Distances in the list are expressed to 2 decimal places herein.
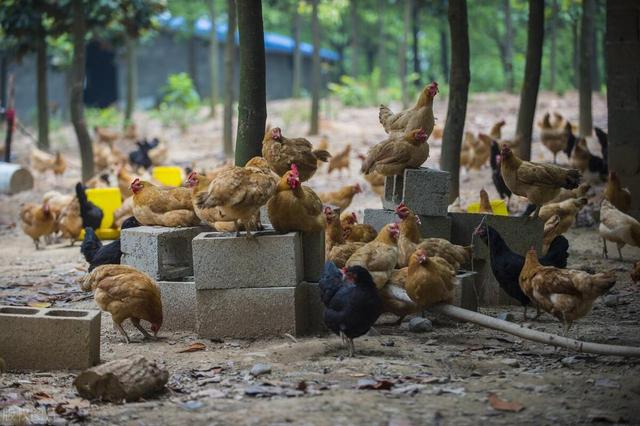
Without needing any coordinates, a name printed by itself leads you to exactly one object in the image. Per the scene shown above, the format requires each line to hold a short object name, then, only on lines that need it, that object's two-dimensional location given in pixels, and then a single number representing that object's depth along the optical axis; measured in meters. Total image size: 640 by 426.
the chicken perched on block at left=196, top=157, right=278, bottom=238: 7.68
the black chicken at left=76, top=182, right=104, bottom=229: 14.10
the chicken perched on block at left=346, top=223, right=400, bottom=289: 8.23
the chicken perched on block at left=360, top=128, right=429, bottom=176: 9.73
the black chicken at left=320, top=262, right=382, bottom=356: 7.33
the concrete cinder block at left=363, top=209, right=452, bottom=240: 9.63
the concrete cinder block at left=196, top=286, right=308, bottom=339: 8.08
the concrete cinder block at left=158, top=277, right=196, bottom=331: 8.62
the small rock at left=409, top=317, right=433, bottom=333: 8.48
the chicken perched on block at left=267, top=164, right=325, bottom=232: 8.10
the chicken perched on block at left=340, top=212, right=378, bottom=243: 9.71
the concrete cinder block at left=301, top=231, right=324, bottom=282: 8.48
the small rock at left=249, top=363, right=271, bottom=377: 6.87
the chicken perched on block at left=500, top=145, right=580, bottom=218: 10.10
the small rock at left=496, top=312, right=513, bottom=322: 8.88
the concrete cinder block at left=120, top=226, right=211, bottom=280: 8.82
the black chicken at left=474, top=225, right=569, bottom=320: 8.91
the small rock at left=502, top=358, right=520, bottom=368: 7.14
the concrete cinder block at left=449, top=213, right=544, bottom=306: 9.76
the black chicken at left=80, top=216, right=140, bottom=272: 9.89
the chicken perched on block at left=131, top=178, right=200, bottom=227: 9.38
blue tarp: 40.26
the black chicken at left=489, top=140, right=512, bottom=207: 14.55
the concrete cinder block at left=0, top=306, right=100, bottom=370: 7.33
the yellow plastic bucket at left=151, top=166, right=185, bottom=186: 17.46
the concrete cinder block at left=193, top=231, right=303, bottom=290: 7.97
